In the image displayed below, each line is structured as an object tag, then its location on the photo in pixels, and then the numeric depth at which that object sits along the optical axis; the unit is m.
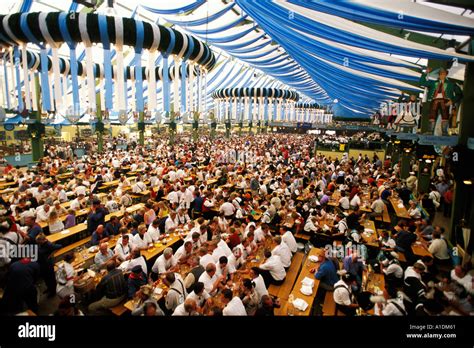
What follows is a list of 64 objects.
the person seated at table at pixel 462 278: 3.56
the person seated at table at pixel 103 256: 4.09
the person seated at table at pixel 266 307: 2.92
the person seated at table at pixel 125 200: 7.01
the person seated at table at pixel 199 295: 3.12
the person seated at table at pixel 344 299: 3.31
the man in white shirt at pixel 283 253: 4.37
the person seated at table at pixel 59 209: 5.68
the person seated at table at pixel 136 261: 3.85
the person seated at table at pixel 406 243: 4.83
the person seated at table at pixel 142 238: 4.69
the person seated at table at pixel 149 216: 5.68
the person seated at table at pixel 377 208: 7.02
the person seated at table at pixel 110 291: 3.33
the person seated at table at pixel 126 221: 5.56
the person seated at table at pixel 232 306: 2.94
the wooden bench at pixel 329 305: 3.48
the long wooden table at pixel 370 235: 5.29
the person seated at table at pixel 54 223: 5.24
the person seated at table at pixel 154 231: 4.99
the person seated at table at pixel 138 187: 8.27
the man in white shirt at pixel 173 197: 7.36
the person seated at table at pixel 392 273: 4.07
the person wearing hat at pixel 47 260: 4.07
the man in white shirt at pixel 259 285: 3.43
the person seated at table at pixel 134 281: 3.47
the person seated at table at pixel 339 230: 5.47
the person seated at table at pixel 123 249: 4.23
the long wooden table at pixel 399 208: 6.94
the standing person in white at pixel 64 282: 3.51
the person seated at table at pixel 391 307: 2.91
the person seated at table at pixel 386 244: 4.76
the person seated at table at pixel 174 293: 3.23
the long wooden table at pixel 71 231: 5.06
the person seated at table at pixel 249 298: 3.19
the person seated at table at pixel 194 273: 3.61
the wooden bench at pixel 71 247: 5.07
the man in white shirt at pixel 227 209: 6.51
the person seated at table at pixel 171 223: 5.46
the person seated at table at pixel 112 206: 6.62
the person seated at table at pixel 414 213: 6.66
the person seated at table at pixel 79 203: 6.45
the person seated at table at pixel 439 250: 4.75
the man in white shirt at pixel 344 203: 7.34
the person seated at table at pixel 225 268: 3.81
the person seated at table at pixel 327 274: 3.89
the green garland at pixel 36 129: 11.39
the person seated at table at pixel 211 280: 3.54
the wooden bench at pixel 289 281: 3.75
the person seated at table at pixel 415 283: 3.45
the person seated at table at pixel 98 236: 4.83
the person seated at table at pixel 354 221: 6.09
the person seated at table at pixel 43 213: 5.79
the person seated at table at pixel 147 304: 2.67
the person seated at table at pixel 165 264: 3.91
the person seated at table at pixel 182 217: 5.94
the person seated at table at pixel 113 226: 5.16
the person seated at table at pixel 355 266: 4.00
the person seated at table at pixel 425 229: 5.35
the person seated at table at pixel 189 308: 2.78
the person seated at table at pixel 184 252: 4.19
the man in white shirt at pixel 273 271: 3.98
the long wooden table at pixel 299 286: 3.21
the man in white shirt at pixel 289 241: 4.95
